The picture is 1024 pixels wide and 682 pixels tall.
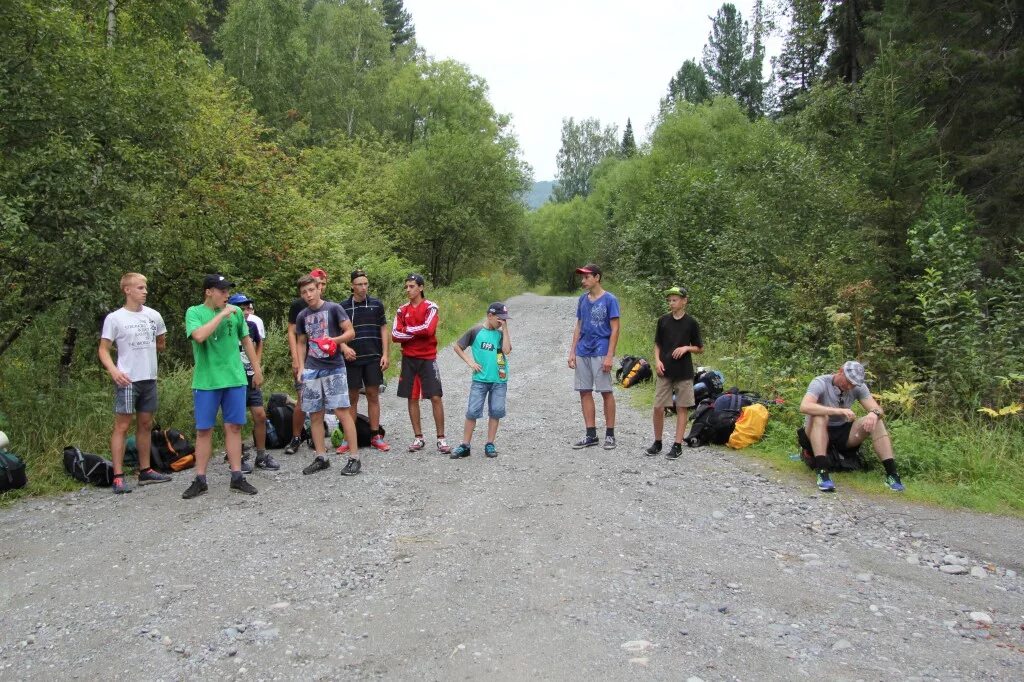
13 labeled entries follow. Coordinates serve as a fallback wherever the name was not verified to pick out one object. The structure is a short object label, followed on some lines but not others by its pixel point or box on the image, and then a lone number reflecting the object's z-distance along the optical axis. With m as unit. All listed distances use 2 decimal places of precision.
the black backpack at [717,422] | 8.27
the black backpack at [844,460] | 6.93
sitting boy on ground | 6.56
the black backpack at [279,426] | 8.03
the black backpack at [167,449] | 7.00
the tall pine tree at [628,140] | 73.63
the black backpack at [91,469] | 6.51
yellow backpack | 8.06
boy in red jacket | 7.66
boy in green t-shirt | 6.20
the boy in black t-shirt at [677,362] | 7.63
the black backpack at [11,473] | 6.11
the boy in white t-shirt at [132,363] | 6.34
